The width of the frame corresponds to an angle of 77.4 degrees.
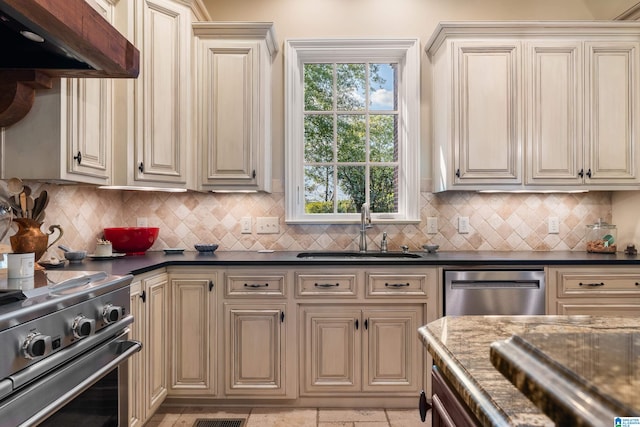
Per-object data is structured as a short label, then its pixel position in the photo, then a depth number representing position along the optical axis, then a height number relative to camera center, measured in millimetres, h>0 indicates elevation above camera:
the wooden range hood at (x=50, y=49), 1191 +617
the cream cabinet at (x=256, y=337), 2451 -744
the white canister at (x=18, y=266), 1466 -184
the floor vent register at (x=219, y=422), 2326 -1217
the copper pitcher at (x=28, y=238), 1834 -105
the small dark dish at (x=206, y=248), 2818 -227
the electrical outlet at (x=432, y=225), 3078 -71
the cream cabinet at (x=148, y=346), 2043 -731
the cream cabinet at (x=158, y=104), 2439 +717
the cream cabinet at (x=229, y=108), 2766 +750
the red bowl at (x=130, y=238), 2684 -151
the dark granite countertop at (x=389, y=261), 2365 -269
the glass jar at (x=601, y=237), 2812 -159
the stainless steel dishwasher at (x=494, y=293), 2420 -468
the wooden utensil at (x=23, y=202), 1844 +64
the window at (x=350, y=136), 3191 +648
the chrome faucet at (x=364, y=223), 2933 -53
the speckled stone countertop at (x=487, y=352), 583 -283
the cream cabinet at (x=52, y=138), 1938 +383
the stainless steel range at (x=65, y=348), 1121 -442
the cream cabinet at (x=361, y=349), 2451 -817
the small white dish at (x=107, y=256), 2453 -252
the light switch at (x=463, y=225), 3068 -71
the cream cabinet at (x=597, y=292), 2424 -465
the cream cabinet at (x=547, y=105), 2719 +754
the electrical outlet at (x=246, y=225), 3068 -70
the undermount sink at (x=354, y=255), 2854 -283
